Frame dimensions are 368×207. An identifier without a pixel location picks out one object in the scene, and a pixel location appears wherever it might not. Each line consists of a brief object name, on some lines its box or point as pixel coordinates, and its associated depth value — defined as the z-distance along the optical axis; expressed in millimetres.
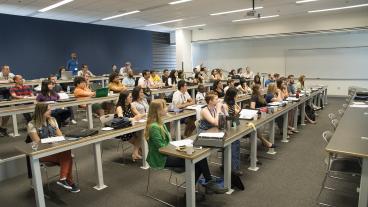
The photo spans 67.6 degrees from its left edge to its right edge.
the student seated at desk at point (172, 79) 9383
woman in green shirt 3076
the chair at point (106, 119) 4048
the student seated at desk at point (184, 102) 5434
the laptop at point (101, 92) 6199
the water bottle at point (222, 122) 3566
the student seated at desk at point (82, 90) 6035
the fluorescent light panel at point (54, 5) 8266
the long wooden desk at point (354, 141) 2662
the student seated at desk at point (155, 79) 8959
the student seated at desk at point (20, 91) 6500
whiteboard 11602
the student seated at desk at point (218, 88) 6578
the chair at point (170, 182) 3158
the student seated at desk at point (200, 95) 5898
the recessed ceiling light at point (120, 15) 10078
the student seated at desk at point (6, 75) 8320
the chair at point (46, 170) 3475
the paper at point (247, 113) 4281
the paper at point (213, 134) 3152
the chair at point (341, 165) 3072
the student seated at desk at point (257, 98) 5516
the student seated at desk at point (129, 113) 4512
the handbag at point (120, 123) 3824
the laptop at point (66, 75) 9110
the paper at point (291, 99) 6207
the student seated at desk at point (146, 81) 8273
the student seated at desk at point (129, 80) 8680
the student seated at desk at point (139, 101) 4718
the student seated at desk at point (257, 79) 8212
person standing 11102
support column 15234
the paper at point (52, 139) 3204
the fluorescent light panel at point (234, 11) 9961
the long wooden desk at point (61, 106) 4736
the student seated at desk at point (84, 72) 10253
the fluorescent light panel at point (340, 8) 9865
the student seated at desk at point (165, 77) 9622
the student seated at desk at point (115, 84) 7023
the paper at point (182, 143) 3062
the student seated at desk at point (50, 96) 5582
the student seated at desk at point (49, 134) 3449
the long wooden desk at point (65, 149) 2906
